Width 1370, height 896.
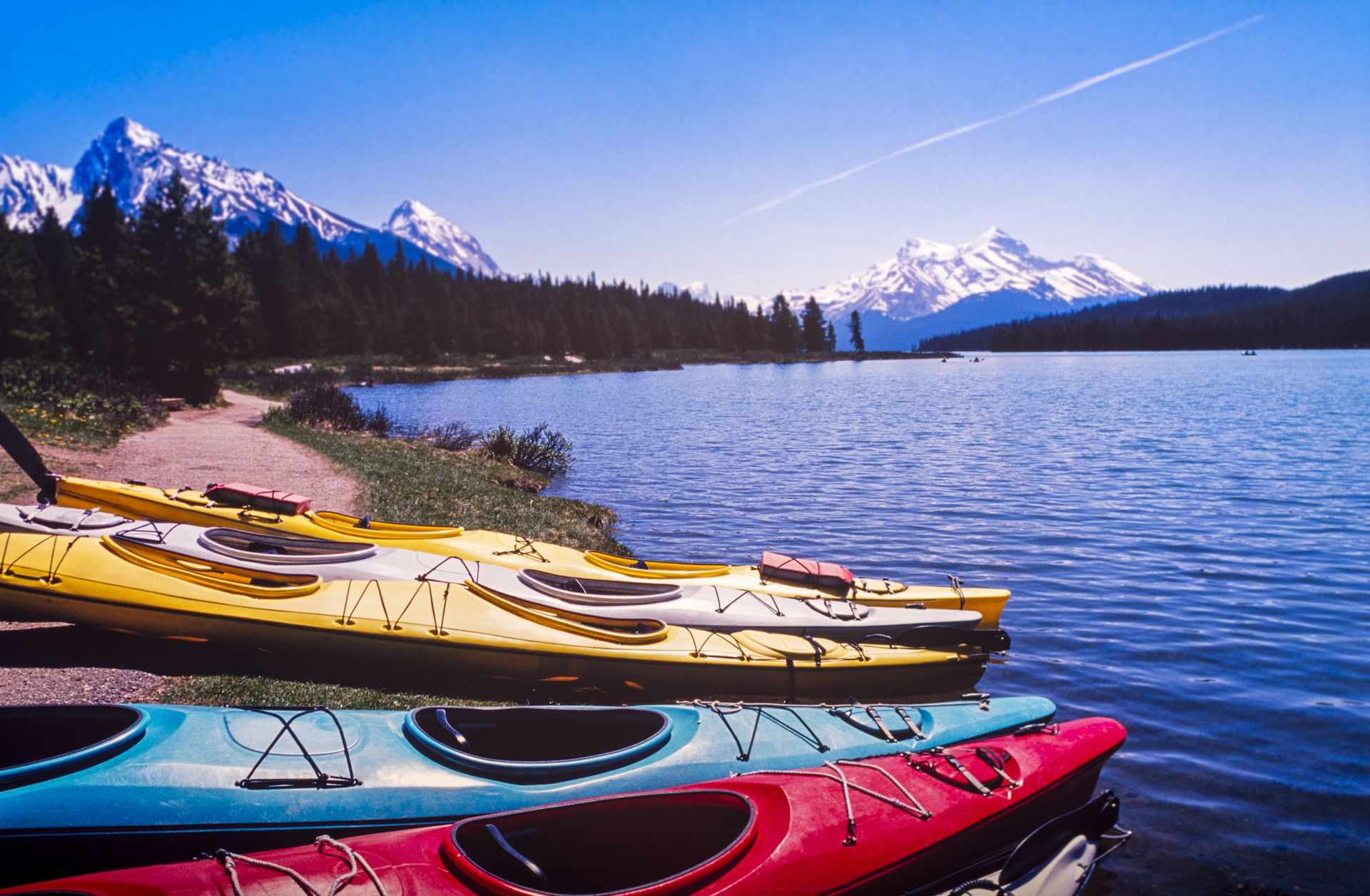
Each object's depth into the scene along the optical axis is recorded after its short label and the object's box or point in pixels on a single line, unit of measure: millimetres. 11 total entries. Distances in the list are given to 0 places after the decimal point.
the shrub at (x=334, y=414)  25172
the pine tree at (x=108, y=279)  27403
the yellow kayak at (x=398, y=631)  6910
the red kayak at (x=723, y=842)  3285
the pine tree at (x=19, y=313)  28281
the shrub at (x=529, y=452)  21719
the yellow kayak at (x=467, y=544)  8859
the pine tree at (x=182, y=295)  26859
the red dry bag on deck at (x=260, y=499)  10039
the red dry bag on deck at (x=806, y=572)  8867
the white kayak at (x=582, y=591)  7738
